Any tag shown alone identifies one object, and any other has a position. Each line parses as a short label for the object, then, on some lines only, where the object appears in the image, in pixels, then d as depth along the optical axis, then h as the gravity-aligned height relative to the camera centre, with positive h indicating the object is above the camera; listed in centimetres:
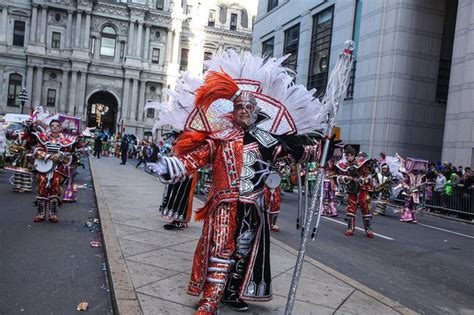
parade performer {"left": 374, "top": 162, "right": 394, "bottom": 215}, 1532 -105
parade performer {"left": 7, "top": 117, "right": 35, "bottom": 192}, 1325 -132
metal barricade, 1630 -148
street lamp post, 3556 +190
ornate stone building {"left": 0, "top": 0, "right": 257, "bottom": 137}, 5859 +998
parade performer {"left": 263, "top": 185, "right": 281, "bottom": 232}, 949 -126
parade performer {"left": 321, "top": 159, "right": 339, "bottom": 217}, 1408 -142
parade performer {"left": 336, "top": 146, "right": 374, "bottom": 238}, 1023 -73
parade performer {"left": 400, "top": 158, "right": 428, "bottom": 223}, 1431 -82
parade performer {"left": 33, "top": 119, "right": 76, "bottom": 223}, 841 -71
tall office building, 2359 +402
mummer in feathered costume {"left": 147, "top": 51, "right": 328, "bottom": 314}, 407 -22
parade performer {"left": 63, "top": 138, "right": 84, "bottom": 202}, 1012 -122
